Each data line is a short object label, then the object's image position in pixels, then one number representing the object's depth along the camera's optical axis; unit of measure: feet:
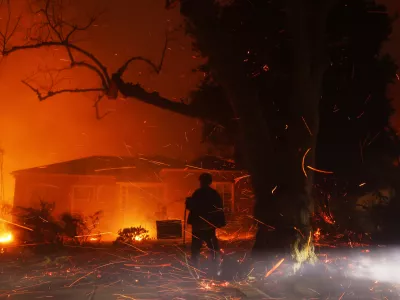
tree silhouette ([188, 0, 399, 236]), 35.24
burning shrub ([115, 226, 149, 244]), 40.72
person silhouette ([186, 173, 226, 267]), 25.66
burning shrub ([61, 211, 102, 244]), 38.27
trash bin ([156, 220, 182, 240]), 38.19
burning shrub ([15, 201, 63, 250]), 35.17
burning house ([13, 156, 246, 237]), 71.20
